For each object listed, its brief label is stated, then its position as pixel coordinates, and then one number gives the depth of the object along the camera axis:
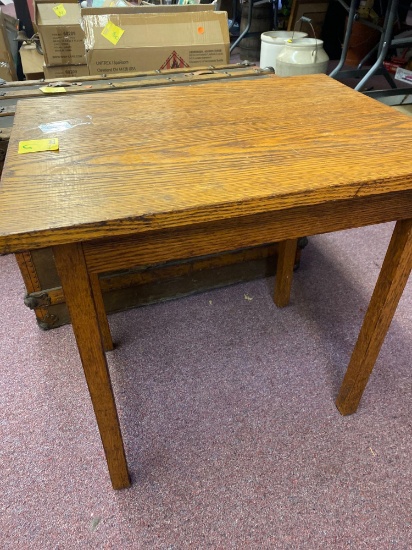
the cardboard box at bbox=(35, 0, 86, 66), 1.97
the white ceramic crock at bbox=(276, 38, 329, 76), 2.48
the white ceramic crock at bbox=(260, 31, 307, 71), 2.71
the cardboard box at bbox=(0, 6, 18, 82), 2.38
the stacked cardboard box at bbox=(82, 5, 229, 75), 1.77
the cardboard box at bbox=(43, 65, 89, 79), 2.05
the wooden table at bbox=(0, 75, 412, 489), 0.55
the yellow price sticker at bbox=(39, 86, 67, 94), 1.45
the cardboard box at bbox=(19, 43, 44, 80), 2.37
